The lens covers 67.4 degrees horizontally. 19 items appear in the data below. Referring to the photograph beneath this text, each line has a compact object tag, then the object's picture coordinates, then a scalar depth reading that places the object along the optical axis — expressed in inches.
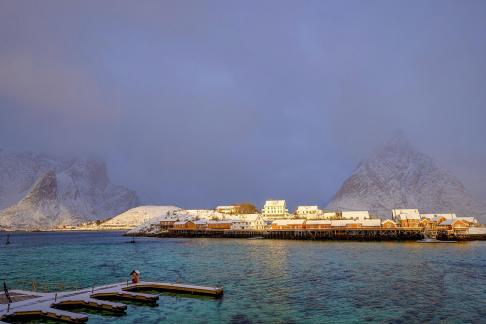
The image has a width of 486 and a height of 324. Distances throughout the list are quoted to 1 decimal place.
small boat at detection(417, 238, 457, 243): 3948.3
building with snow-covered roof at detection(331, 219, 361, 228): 4757.6
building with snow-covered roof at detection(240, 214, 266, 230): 5730.3
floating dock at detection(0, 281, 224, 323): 1057.5
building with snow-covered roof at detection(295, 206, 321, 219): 7145.7
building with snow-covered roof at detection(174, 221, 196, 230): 5861.2
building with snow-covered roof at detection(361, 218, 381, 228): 4722.4
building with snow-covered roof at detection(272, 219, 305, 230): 5039.4
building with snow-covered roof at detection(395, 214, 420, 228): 4923.7
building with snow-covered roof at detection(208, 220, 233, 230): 5713.6
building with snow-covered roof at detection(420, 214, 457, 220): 4937.5
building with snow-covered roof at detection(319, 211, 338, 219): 6422.2
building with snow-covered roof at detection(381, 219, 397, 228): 4685.3
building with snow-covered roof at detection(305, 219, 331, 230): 4901.6
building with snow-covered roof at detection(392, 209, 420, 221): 5147.6
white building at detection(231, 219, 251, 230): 5768.7
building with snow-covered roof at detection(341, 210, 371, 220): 5772.6
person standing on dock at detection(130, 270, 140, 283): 1488.7
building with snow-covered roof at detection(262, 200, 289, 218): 7686.0
